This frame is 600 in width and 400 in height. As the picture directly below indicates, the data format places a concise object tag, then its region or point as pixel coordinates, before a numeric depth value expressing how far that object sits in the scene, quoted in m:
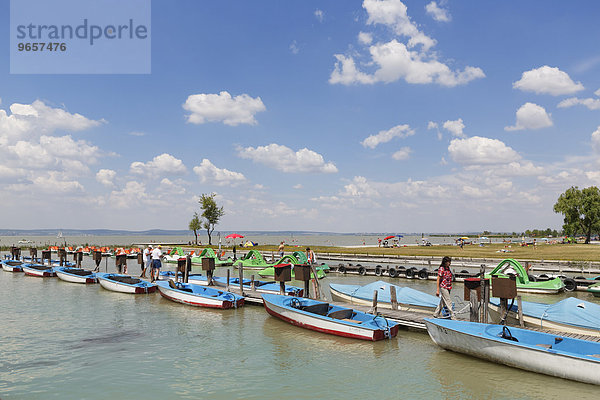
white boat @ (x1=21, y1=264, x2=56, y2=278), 37.32
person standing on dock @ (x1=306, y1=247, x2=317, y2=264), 26.63
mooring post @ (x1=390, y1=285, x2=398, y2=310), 18.55
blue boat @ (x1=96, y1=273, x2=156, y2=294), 26.86
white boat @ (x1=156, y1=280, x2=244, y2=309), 21.67
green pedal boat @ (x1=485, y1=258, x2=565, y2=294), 26.19
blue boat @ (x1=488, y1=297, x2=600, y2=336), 14.73
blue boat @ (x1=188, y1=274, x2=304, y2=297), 23.52
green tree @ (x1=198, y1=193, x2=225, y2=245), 83.81
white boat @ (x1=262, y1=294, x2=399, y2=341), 15.39
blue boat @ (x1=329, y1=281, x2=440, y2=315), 18.97
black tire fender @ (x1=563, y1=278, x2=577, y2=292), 27.50
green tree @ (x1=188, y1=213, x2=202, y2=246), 88.50
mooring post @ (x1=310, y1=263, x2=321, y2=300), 21.02
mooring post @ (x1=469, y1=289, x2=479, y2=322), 15.24
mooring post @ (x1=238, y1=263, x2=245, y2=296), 23.65
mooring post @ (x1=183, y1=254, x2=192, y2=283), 28.33
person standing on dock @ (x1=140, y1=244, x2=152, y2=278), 32.53
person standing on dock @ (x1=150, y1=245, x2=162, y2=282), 29.59
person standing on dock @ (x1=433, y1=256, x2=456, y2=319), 15.17
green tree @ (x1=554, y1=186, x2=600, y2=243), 79.69
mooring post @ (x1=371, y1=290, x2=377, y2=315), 17.62
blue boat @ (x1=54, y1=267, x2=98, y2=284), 32.28
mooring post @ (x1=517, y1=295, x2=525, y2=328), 14.83
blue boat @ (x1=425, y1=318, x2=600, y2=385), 10.84
